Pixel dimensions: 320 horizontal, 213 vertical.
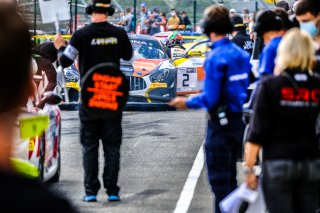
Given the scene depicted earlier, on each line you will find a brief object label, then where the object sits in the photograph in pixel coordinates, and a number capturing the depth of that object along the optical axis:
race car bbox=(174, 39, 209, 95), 37.64
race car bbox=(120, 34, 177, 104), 35.58
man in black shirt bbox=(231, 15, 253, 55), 26.17
